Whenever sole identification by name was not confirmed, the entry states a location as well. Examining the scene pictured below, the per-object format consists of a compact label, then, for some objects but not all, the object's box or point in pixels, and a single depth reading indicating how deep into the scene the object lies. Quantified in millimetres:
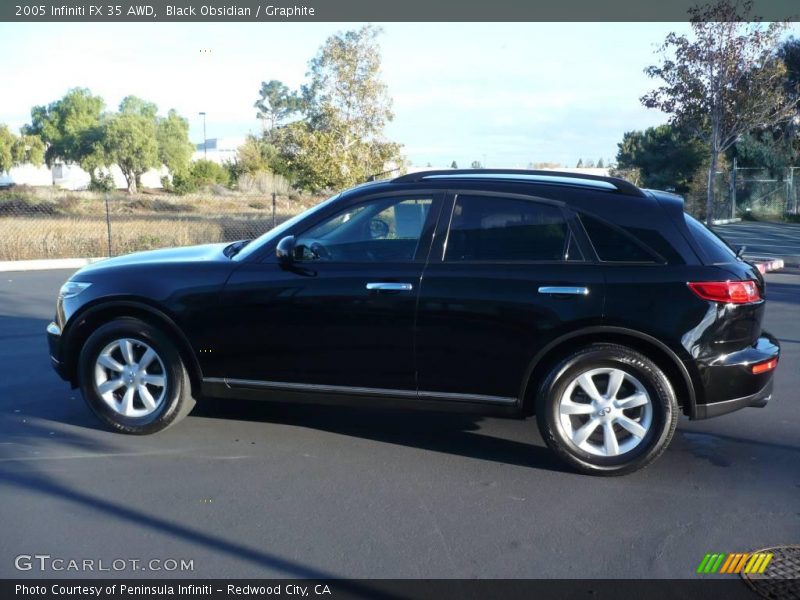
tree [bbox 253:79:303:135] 80394
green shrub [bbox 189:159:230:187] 58562
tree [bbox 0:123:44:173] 64438
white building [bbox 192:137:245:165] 93269
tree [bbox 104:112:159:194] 60656
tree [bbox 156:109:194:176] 66250
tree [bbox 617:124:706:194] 38469
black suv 4953
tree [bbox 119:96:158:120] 73312
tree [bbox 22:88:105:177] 64000
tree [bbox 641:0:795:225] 19000
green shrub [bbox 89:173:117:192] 48656
